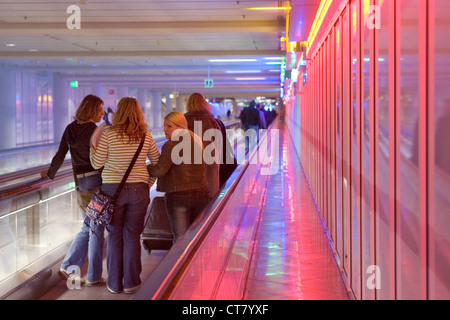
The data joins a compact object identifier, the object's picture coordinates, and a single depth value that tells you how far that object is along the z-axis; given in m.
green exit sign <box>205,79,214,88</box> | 28.95
